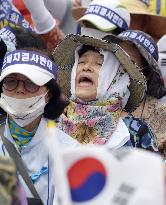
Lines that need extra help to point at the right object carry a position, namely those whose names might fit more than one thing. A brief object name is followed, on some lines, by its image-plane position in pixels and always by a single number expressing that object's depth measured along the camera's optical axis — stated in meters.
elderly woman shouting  7.34
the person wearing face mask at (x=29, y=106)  6.51
